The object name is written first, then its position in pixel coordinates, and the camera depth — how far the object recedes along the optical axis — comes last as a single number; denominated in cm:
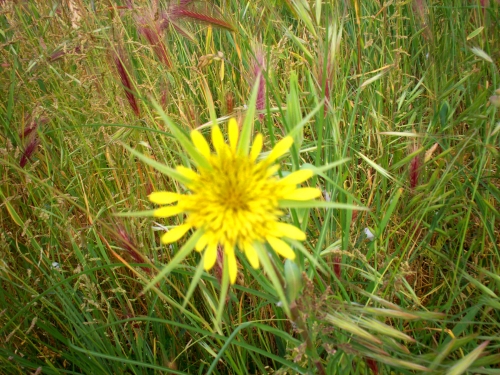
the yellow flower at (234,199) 11
